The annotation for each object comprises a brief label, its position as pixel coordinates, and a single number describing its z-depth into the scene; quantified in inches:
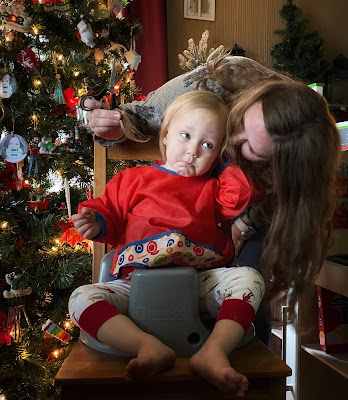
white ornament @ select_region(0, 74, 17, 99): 53.7
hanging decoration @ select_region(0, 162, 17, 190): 56.6
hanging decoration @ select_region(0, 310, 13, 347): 55.9
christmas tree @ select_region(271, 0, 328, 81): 104.7
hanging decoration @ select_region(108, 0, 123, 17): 62.4
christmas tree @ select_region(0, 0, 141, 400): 56.2
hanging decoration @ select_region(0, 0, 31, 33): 54.7
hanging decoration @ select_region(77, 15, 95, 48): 53.4
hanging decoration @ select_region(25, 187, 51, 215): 59.5
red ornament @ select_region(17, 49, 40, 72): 54.2
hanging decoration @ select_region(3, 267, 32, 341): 56.4
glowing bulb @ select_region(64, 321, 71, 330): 63.4
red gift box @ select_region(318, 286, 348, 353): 52.1
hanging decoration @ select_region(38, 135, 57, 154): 57.6
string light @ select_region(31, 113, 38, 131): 59.2
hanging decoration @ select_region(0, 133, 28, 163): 53.2
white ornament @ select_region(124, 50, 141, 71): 55.2
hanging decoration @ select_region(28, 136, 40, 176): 57.5
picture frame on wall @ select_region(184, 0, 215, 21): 111.6
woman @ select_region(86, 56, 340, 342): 32.6
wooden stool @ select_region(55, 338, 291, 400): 27.8
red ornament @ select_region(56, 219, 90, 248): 61.1
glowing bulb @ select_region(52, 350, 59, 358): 64.2
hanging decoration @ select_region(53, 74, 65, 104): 57.9
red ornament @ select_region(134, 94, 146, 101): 74.6
